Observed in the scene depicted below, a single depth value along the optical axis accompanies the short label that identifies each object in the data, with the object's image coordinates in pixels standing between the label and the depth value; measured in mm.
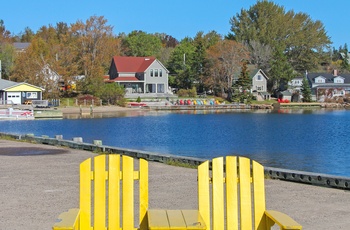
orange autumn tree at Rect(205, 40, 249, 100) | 92688
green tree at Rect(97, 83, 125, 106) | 80375
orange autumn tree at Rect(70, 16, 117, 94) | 81812
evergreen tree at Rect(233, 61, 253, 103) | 90438
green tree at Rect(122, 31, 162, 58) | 117625
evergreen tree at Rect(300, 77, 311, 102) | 98938
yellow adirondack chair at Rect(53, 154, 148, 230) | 5957
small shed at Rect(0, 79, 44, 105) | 73212
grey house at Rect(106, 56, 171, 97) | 90875
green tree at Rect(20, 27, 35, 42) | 138875
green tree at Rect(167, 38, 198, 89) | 97625
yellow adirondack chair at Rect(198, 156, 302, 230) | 5887
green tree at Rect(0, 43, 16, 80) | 92125
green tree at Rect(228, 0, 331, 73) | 114188
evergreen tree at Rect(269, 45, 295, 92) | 99062
